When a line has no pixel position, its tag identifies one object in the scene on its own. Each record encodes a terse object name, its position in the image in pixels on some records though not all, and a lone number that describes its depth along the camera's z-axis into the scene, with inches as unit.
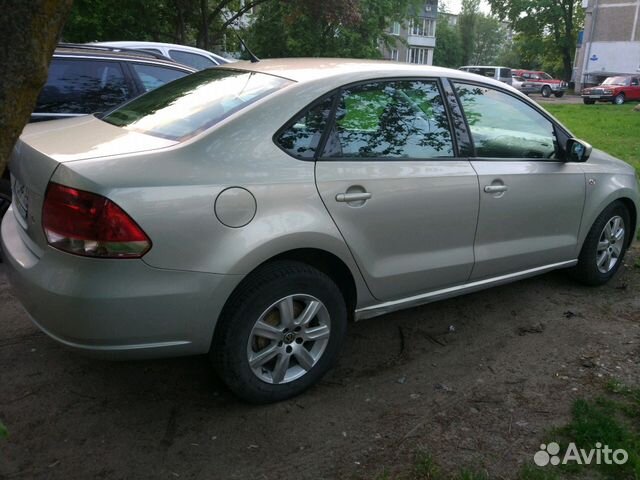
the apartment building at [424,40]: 2642.7
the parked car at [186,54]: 371.2
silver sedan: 98.0
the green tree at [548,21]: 1866.4
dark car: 197.2
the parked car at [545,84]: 1557.6
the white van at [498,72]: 1427.2
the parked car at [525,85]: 1525.5
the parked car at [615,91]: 1257.4
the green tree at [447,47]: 3051.2
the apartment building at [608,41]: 1726.1
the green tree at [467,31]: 3257.9
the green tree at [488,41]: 3816.4
